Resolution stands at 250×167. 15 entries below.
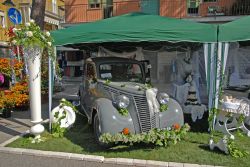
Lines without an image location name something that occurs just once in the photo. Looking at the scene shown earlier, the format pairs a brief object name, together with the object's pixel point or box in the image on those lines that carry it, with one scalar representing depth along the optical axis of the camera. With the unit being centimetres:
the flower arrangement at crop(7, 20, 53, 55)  538
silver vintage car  513
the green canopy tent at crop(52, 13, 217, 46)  564
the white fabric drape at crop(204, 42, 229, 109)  595
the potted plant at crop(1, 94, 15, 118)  797
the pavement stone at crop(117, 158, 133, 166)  473
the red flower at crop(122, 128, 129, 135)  495
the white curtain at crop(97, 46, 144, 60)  983
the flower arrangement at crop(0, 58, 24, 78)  905
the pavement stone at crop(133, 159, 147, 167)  470
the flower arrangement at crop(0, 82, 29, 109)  817
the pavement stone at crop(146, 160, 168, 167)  465
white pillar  561
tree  1059
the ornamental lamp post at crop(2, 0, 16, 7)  1077
